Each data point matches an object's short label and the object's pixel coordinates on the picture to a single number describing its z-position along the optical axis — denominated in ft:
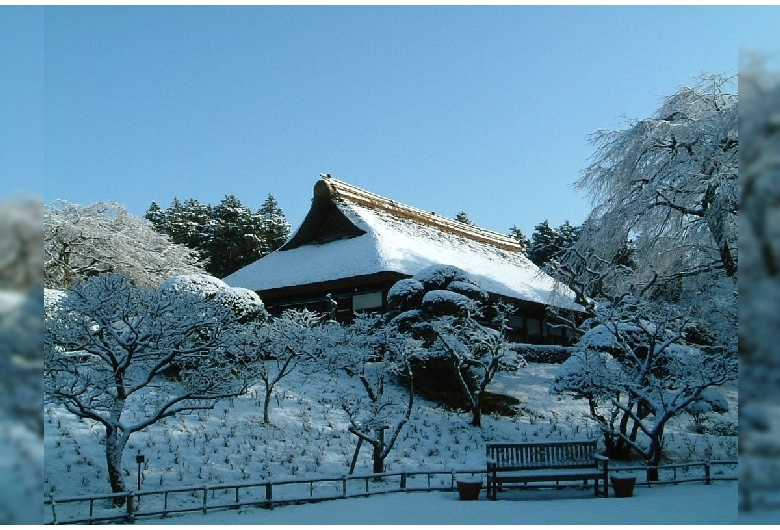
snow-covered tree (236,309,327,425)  41.04
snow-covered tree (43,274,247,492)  28.25
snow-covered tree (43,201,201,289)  67.21
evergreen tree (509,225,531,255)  142.22
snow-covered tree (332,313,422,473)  35.45
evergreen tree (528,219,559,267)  133.90
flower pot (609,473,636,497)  29.30
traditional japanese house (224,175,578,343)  61.41
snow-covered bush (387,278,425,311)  51.93
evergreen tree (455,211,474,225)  152.87
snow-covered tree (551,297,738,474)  34.27
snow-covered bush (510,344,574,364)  66.49
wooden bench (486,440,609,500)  30.09
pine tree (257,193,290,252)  114.83
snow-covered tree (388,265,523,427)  47.24
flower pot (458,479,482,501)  29.55
